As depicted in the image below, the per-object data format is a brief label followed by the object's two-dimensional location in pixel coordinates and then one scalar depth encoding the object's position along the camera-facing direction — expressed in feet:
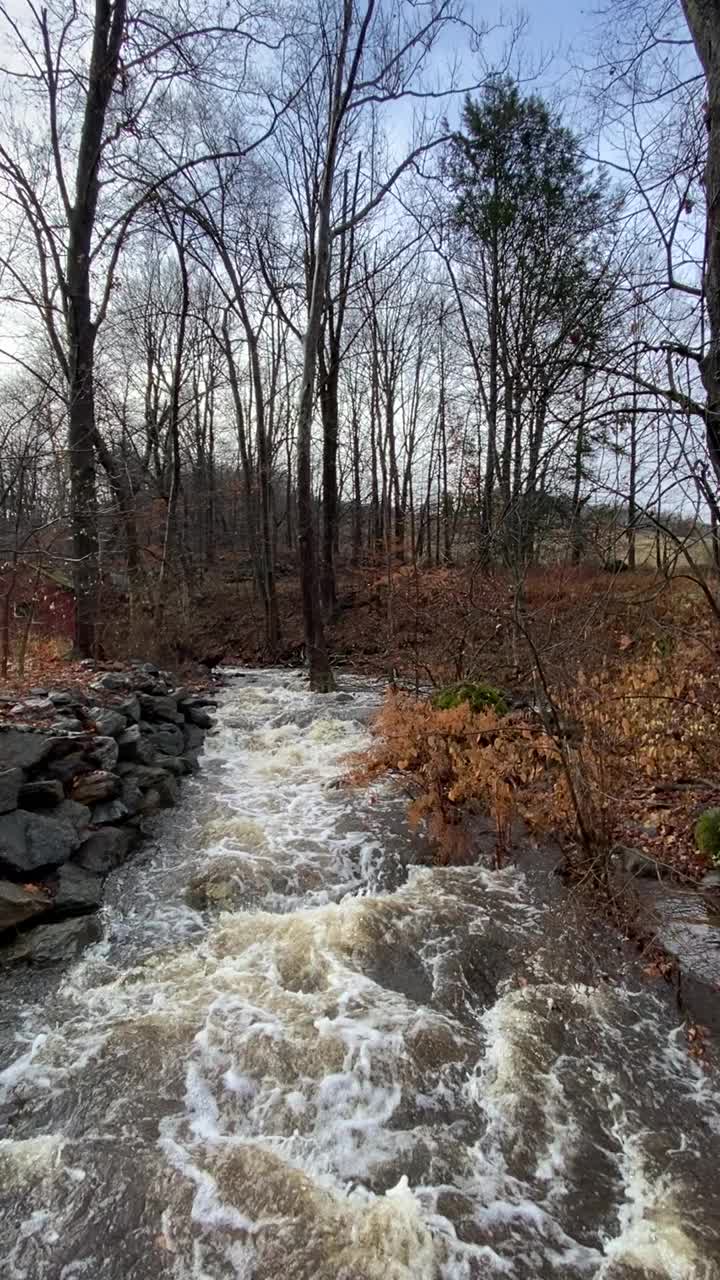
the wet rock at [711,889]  15.24
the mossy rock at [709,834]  16.75
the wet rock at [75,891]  15.80
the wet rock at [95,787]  19.69
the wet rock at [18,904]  14.55
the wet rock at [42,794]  17.74
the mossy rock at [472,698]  28.14
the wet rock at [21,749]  17.88
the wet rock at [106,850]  17.98
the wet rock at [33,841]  15.90
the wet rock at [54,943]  14.25
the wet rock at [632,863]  16.70
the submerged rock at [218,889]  16.88
